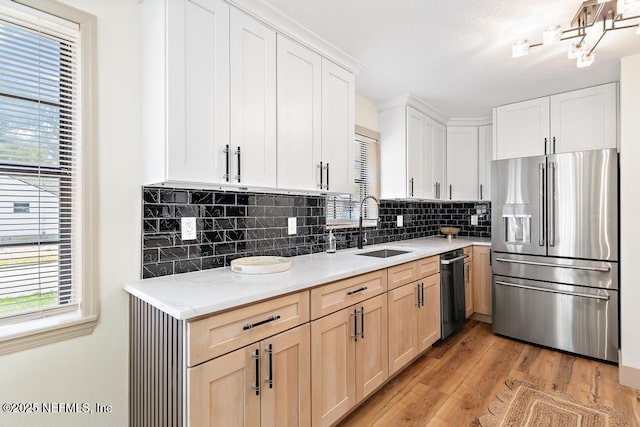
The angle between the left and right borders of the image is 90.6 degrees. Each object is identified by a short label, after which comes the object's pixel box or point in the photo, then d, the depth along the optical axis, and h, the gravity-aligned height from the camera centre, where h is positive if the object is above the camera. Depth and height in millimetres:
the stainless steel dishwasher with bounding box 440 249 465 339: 2975 -802
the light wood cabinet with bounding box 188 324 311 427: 1222 -751
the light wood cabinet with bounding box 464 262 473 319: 3469 -883
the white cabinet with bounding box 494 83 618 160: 2787 +826
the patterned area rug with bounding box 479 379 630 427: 1925 -1296
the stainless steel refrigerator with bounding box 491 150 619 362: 2650 -373
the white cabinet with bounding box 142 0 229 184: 1473 +592
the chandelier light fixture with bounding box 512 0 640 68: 1648 +1014
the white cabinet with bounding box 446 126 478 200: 3963 +593
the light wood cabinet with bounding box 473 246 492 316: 3570 -796
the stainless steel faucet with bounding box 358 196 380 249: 2936 -245
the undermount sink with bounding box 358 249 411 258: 2893 -390
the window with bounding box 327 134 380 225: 2904 +209
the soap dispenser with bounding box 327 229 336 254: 2641 -278
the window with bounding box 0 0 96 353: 1320 +159
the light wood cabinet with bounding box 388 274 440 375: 2295 -873
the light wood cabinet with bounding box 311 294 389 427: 1698 -876
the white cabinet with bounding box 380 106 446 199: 3227 +603
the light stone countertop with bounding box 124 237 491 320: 1251 -357
